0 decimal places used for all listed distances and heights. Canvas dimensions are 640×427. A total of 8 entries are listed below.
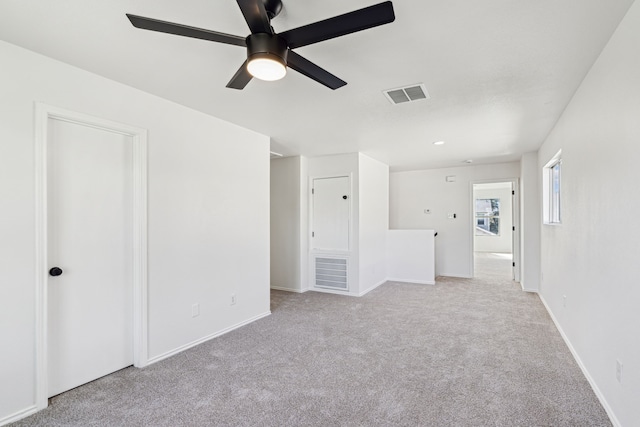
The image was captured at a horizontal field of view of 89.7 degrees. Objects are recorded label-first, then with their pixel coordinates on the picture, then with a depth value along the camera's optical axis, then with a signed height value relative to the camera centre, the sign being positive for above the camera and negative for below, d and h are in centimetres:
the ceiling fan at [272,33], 139 +85
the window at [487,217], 1185 -16
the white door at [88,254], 233 -31
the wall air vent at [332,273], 532 -102
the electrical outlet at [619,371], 188 -94
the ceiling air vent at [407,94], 267 +104
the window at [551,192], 418 +28
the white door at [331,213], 533 +1
